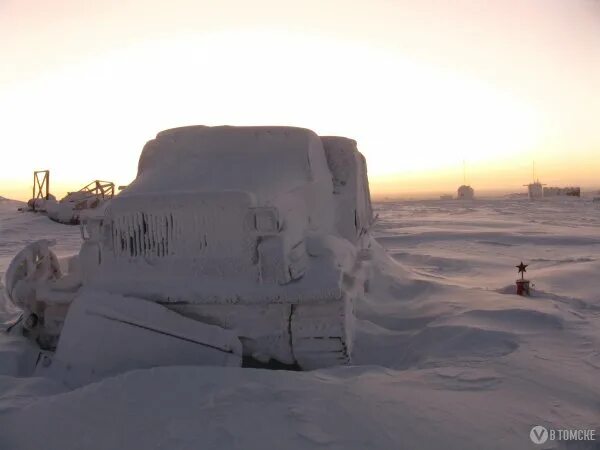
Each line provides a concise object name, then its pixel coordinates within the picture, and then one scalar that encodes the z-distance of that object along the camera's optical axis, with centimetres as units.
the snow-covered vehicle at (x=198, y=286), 335
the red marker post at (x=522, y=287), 570
